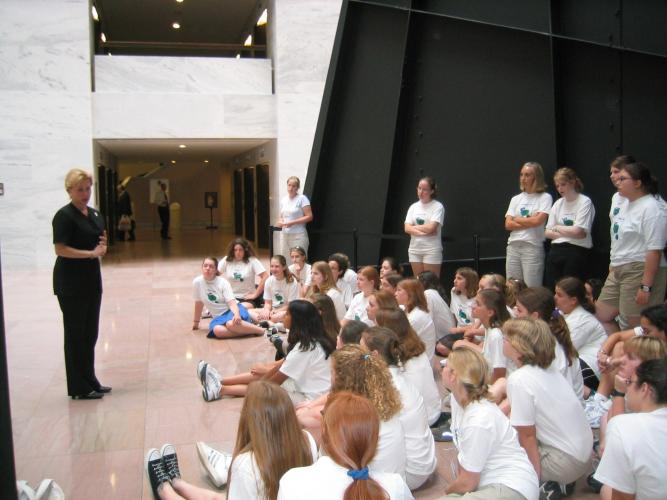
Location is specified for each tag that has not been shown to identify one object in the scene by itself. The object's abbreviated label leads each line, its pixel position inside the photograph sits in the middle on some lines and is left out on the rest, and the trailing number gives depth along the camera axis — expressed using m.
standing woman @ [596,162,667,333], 5.79
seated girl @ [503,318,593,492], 3.85
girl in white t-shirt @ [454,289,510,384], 5.29
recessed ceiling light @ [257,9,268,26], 18.61
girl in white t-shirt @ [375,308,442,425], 4.75
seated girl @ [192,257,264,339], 8.60
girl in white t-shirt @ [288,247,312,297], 9.91
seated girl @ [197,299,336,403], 5.52
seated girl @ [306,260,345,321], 8.12
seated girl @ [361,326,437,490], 4.12
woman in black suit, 5.85
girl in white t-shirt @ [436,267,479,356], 7.09
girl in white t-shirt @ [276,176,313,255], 11.49
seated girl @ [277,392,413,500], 2.50
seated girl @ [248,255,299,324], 9.29
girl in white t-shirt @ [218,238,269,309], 10.05
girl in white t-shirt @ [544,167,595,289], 7.15
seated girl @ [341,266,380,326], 7.35
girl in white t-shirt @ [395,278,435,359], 6.18
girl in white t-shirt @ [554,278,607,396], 5.56
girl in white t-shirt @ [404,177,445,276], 8.95
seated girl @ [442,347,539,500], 3.34
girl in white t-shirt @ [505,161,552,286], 7.67
